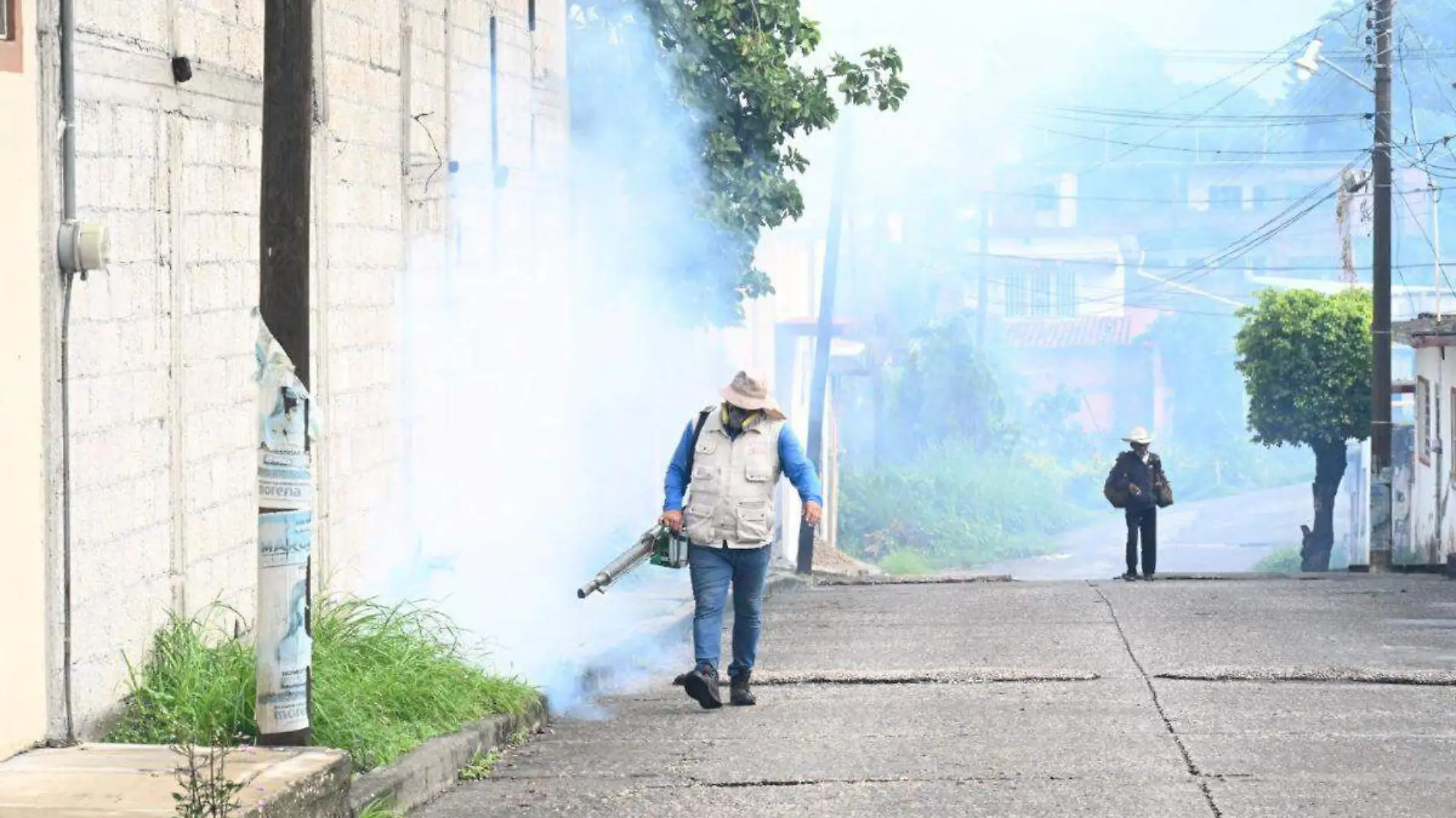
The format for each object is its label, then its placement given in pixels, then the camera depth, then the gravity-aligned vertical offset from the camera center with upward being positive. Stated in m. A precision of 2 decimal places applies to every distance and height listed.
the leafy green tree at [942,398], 58.50 -0.85
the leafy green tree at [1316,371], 36.78 -0.02
